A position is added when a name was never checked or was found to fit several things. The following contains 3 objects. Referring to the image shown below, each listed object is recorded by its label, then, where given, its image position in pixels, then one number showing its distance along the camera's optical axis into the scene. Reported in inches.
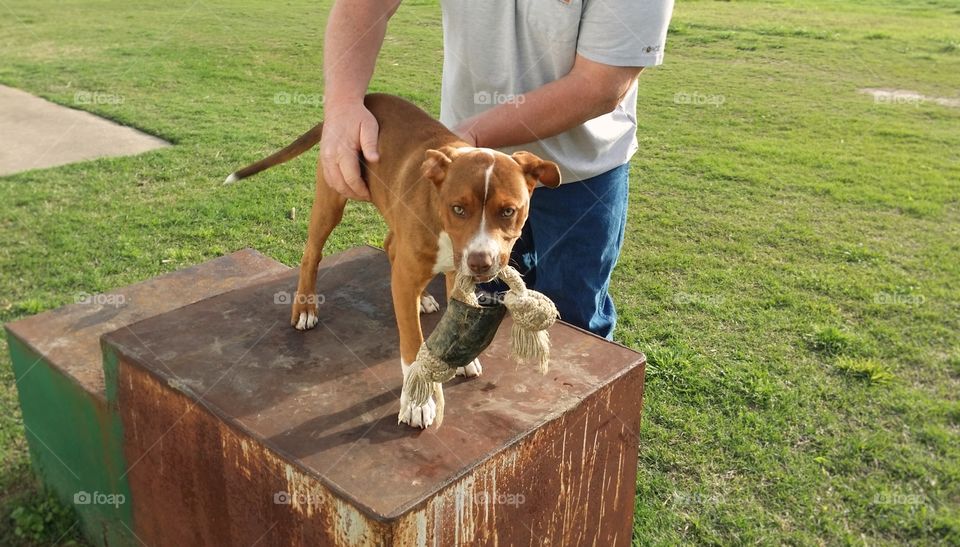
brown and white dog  85.8
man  100.6
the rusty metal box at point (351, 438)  85.9
